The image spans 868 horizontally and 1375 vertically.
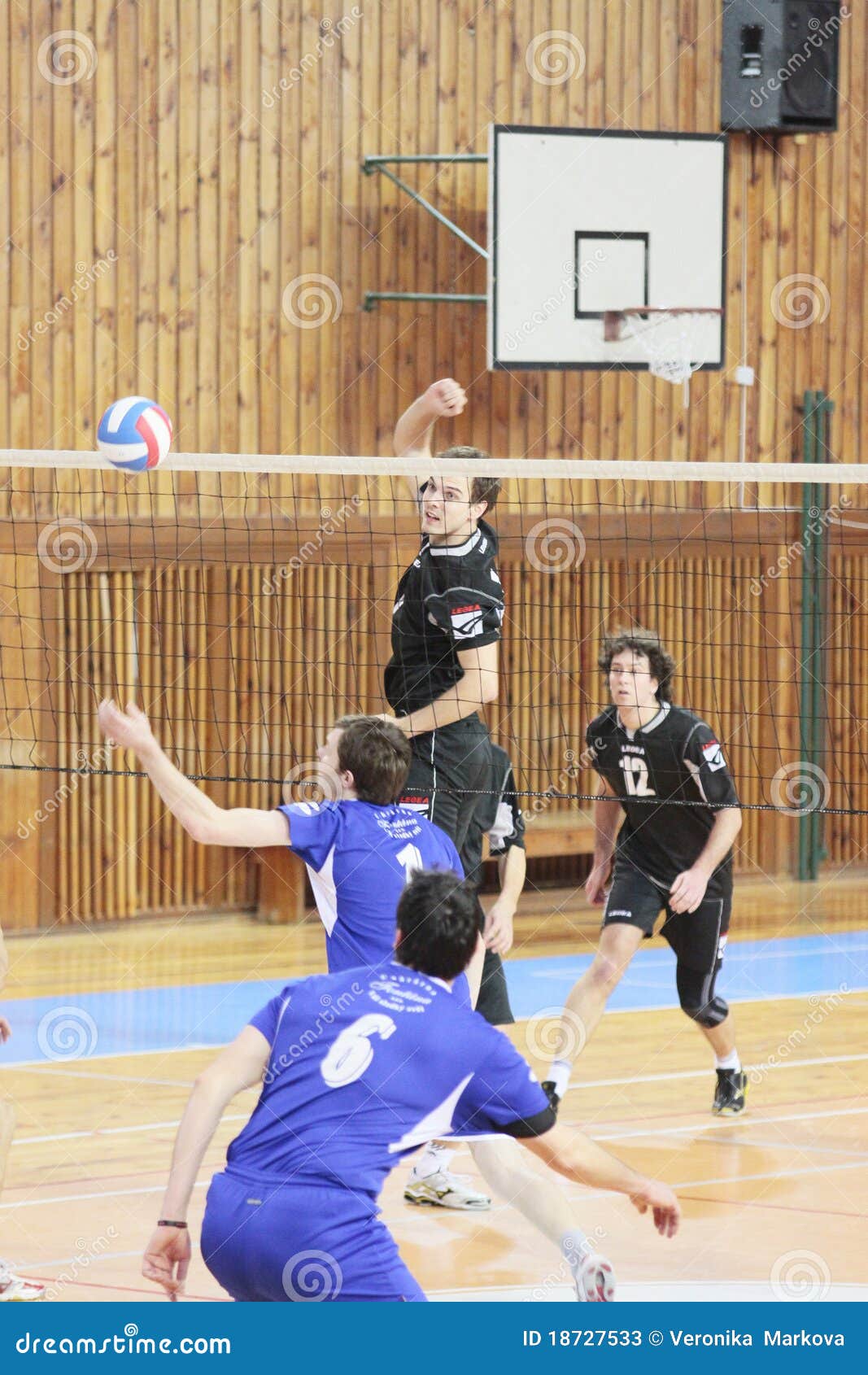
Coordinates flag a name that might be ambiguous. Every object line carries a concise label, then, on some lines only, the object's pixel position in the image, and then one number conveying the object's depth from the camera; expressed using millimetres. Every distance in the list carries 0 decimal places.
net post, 29375
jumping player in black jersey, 13336
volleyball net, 24328
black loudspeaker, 27984
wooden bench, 25594
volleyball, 13695
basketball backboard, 25641
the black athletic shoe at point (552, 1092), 14836
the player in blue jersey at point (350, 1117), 7844
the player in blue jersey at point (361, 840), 10578
